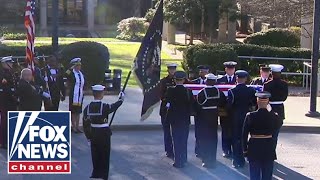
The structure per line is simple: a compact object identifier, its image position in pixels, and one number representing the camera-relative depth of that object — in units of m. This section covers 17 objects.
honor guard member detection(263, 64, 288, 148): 11.62
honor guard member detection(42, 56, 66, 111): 13.95
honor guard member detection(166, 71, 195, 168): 11.38
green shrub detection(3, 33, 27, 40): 39.50
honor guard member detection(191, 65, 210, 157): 12.21
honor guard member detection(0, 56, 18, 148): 12.66
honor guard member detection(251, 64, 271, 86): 12.33
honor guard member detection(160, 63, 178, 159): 12.04
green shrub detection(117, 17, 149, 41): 42.47
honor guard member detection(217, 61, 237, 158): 12.02
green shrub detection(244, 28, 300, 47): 29.67
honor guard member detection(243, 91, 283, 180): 9.26
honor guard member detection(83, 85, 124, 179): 9.90
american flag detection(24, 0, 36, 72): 15.62
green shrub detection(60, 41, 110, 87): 19.72
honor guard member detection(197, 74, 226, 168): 11.48
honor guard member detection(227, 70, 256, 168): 11.40
